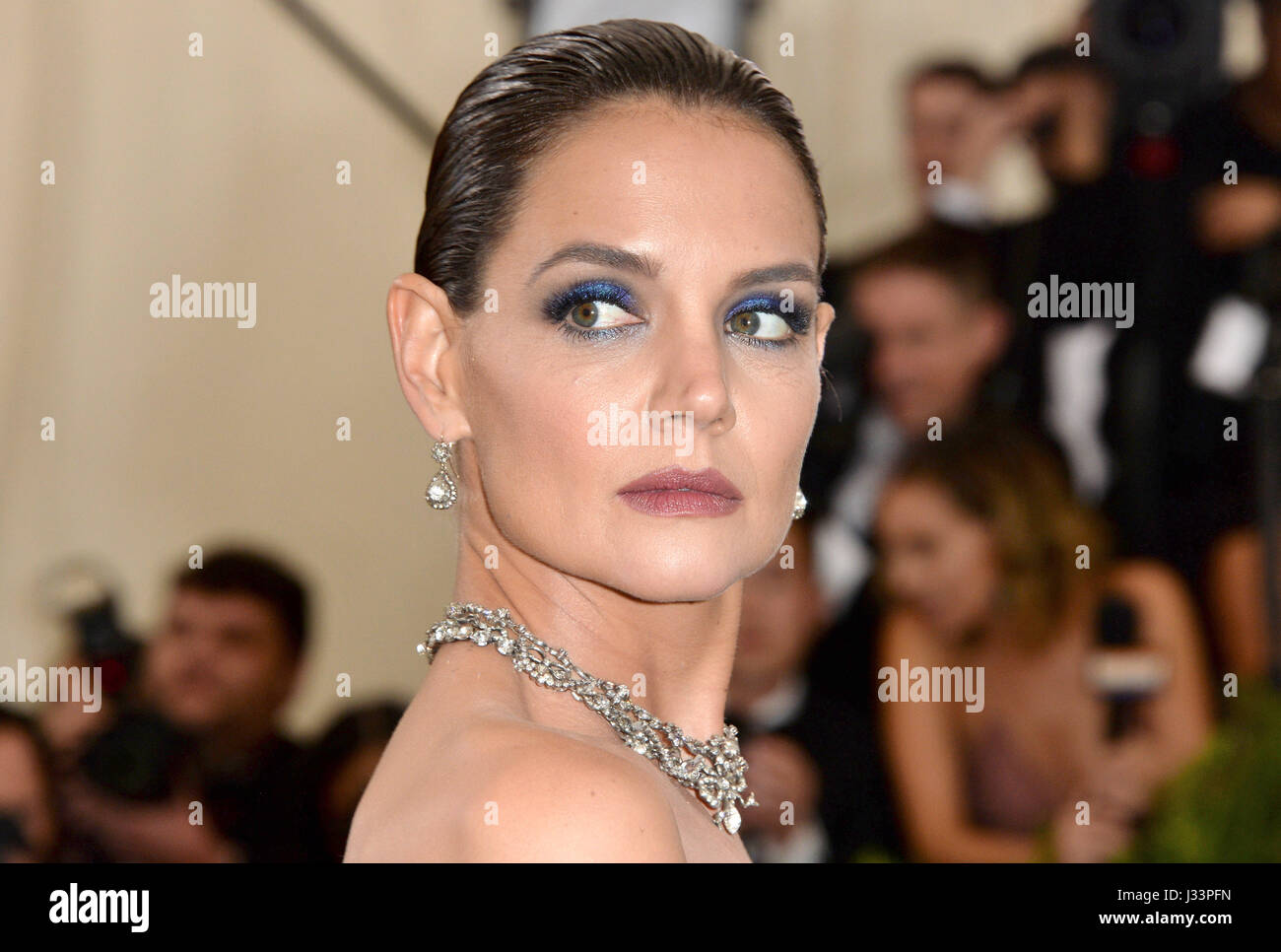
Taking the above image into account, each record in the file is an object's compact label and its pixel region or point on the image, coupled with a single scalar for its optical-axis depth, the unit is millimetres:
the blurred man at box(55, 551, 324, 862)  3916
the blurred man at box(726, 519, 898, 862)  3793
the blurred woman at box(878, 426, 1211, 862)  3828
